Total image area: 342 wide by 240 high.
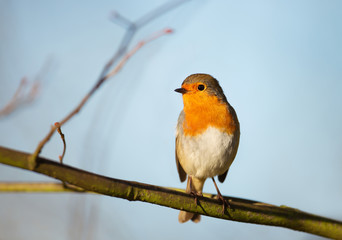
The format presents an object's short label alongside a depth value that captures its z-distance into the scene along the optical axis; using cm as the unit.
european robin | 618
